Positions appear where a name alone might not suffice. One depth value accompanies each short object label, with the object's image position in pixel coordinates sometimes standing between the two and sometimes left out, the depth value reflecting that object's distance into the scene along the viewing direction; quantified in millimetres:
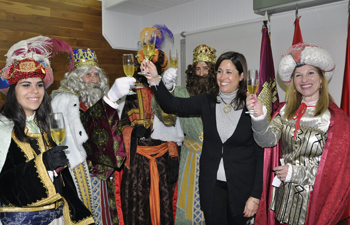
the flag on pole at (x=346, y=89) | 2621
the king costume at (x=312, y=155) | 1955
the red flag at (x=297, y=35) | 3024
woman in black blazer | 1978
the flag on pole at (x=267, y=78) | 2954
